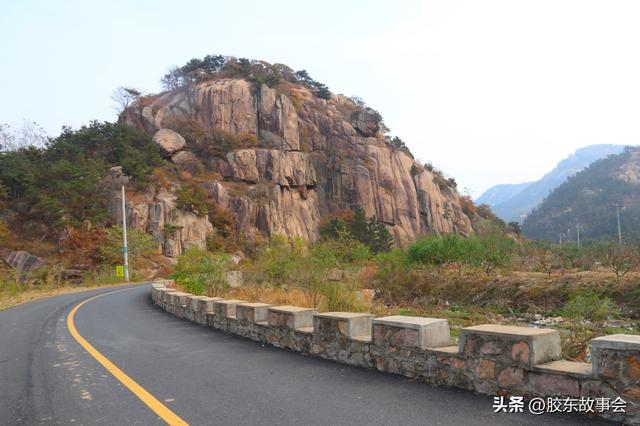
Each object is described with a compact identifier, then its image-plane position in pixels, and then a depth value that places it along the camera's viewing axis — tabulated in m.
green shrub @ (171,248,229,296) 16.88
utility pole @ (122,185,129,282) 36.88
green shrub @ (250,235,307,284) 15.95
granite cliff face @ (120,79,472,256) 60.62
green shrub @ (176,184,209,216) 50.94
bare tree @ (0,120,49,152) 59.32
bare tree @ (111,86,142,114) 71.88
